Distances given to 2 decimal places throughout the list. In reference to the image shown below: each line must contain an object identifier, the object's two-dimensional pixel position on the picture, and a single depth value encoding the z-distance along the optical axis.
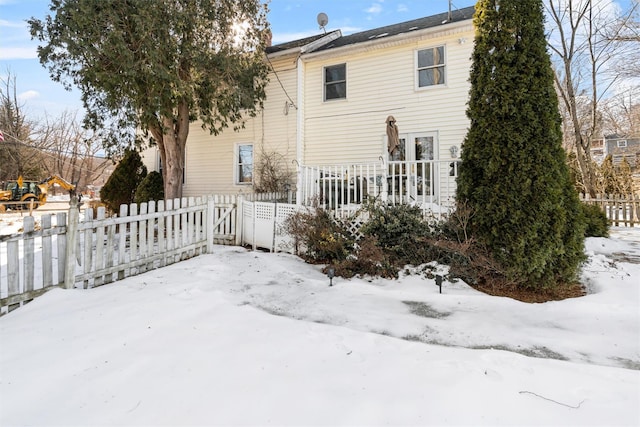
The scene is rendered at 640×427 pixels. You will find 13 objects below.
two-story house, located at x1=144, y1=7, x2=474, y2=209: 9.49
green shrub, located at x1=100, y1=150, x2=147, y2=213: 11.74
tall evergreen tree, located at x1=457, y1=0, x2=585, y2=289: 4.32
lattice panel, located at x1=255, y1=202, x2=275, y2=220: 7.23
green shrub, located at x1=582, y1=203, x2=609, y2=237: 8.16
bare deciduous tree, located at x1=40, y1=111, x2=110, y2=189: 26.73
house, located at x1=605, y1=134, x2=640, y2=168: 16.33
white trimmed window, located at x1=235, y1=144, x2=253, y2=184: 12.16
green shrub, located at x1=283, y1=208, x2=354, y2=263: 5.73
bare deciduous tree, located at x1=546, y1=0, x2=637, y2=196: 11.76
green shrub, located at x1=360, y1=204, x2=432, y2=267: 5.39
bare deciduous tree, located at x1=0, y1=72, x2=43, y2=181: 23.55
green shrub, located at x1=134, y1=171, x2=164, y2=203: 11.50
